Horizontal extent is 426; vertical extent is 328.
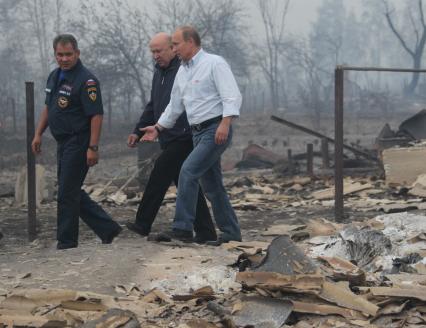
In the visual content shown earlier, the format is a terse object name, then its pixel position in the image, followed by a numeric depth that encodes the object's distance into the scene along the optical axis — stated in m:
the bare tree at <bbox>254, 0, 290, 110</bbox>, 52.90
